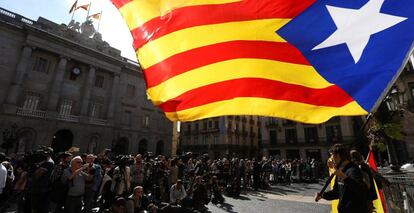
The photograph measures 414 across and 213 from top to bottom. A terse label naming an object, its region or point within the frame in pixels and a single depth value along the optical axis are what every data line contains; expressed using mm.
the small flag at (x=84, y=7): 25417
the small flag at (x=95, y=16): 27978
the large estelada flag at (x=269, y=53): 1891
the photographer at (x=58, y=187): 5047
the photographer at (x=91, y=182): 5738
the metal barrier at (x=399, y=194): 4199
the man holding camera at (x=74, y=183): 4996
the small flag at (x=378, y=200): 3646
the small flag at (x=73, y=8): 25645
